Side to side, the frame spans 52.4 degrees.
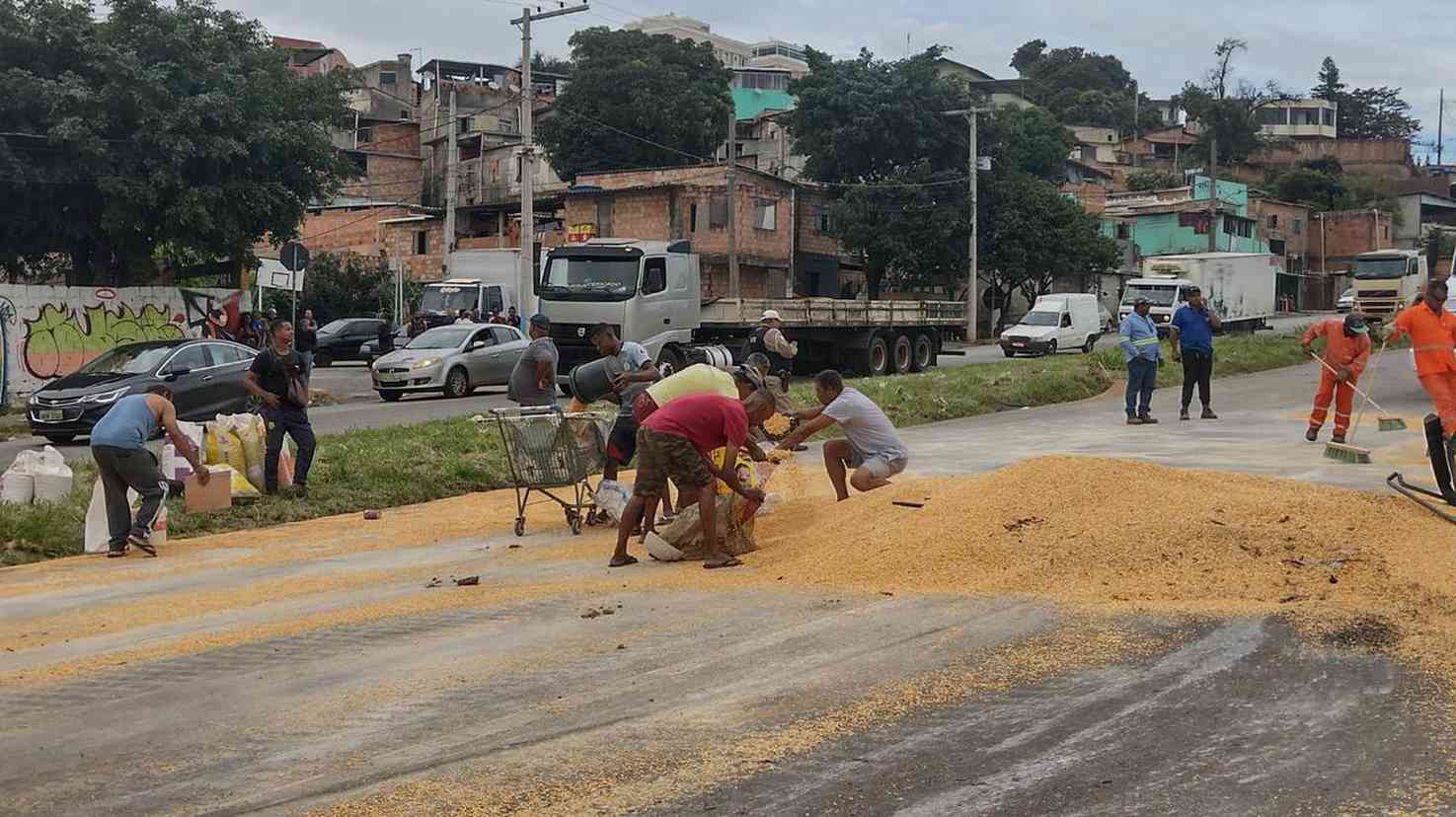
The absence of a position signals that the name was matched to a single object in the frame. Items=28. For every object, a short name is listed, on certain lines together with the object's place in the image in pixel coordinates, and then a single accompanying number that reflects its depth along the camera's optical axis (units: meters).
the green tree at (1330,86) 106.89
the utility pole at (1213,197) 63.66
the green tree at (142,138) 25.19
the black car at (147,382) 19.73
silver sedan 27.31
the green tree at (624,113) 67.38
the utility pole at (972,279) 52.18
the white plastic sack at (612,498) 11.21
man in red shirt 9.59
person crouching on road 11.46
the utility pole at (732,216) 48.47
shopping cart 11.43
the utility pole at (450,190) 42.56
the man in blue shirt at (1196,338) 18.76
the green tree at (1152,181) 87.56
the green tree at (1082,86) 106.75
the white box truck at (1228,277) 49.44
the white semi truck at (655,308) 26.64
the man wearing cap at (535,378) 12.92
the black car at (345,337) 39.69
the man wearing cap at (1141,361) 18.81
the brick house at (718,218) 55.31
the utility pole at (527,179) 34.78
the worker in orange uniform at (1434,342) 12.09
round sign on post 27.20
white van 41.69
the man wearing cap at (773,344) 21.47
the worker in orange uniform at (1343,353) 15.57
